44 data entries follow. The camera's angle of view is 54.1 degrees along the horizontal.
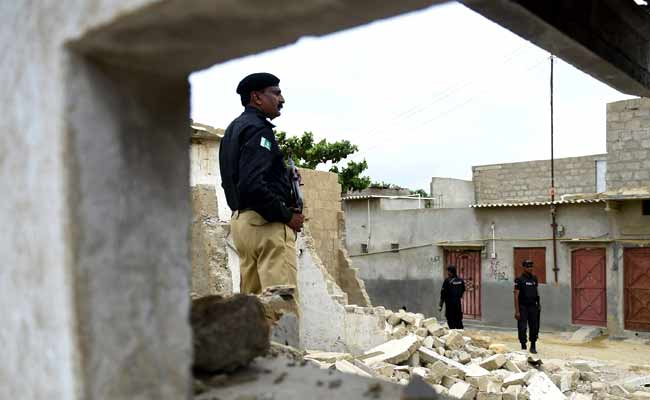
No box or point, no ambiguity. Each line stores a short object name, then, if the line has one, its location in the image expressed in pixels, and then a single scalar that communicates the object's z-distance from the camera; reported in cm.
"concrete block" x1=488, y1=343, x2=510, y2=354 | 818
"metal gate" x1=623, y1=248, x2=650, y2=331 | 1363
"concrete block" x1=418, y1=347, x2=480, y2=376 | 613
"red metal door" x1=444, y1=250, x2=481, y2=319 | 1616
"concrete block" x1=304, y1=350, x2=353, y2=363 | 478
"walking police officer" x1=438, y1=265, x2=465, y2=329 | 1154
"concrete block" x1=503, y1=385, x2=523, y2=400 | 558
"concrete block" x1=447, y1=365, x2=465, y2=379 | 583
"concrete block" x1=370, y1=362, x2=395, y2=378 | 518
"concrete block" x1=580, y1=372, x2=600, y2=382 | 765
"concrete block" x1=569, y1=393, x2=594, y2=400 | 608
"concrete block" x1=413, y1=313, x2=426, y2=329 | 802
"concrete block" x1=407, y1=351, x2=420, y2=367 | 626
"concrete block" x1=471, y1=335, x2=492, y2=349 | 831
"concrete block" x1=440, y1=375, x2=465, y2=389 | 570
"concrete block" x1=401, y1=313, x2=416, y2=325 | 820
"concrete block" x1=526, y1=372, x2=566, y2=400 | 588
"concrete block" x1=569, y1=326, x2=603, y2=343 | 1370
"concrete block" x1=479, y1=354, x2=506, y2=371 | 666
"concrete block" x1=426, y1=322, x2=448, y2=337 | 770
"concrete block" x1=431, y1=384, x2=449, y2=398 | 523
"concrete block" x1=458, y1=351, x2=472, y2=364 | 699
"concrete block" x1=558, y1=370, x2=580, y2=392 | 706
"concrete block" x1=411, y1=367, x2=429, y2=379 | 564
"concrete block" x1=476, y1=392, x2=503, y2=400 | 547
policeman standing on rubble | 334
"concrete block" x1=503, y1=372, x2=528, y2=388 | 595
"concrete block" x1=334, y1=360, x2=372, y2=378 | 440
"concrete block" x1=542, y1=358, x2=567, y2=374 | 783
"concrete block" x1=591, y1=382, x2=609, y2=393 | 716
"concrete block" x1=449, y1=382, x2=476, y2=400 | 535
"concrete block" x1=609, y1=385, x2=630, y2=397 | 711
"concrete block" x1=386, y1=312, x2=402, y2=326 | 824
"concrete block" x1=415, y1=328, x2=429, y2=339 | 753
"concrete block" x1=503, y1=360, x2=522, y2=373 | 682
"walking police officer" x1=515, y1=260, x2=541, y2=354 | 1138
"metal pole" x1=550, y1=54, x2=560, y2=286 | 1451
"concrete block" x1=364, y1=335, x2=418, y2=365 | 605
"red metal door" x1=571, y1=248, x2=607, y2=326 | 1423
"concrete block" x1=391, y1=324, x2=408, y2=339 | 770
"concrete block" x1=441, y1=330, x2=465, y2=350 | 746
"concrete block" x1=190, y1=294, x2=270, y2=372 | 186
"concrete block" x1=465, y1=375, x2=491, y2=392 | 571
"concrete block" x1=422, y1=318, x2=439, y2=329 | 796
